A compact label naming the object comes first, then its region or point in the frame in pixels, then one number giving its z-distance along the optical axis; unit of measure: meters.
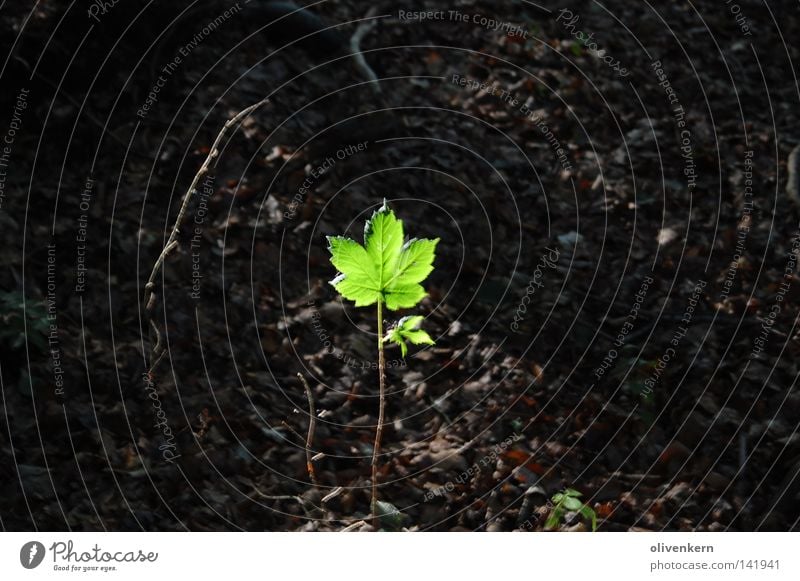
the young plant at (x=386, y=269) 2.46
